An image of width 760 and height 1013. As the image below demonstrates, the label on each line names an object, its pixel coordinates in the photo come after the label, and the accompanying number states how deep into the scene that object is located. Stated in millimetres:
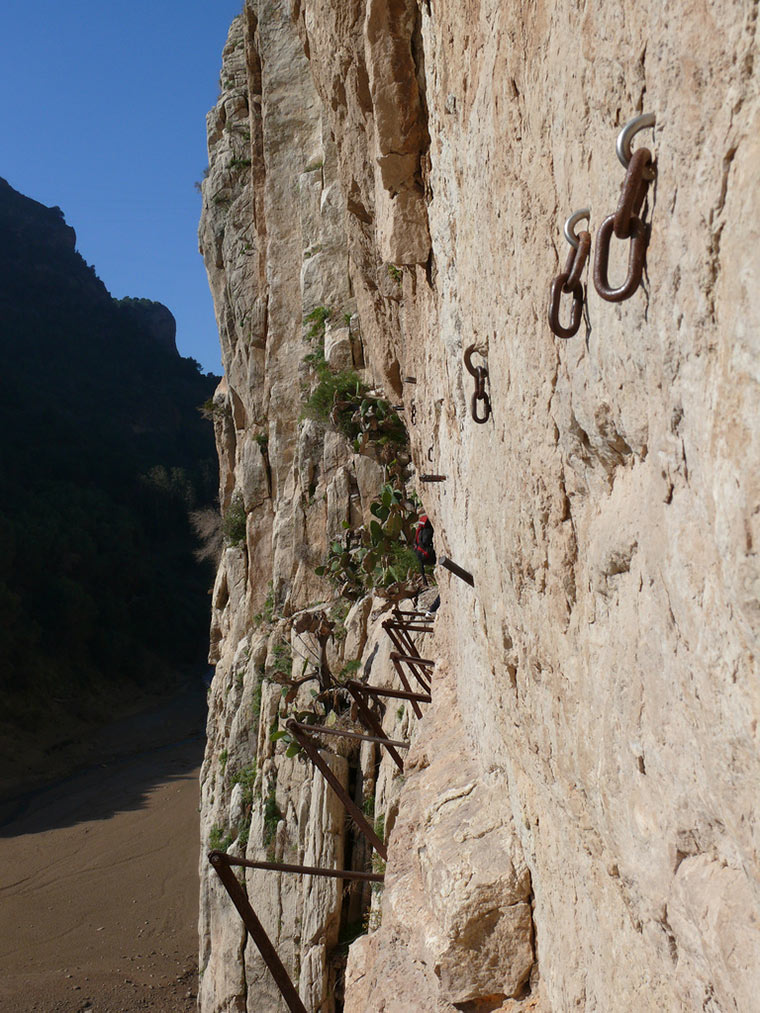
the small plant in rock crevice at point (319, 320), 13852
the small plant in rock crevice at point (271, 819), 10602
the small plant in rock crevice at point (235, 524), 15719
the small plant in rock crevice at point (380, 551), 10828
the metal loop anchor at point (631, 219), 1233
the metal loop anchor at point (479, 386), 2738
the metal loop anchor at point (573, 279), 1527
